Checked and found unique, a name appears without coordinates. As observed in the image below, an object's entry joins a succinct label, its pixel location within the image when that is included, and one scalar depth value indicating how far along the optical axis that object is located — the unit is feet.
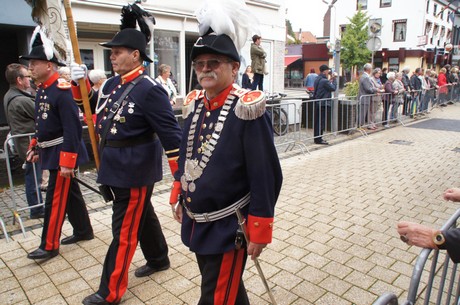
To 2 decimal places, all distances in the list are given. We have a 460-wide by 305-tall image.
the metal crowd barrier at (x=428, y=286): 5.70
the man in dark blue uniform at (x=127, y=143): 10.23
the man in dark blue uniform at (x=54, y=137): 12.52
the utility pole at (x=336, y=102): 33.45
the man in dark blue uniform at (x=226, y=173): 7.21
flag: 11.64
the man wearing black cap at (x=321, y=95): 32.40
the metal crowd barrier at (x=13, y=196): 15.28
